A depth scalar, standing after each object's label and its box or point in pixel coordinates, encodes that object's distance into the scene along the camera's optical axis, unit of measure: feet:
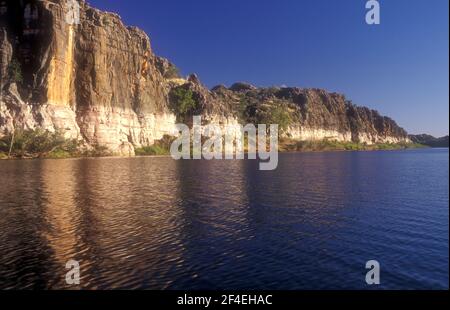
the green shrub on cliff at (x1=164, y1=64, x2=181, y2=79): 564.71
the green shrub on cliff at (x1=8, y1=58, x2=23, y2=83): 297.94
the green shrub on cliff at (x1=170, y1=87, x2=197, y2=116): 482.69
